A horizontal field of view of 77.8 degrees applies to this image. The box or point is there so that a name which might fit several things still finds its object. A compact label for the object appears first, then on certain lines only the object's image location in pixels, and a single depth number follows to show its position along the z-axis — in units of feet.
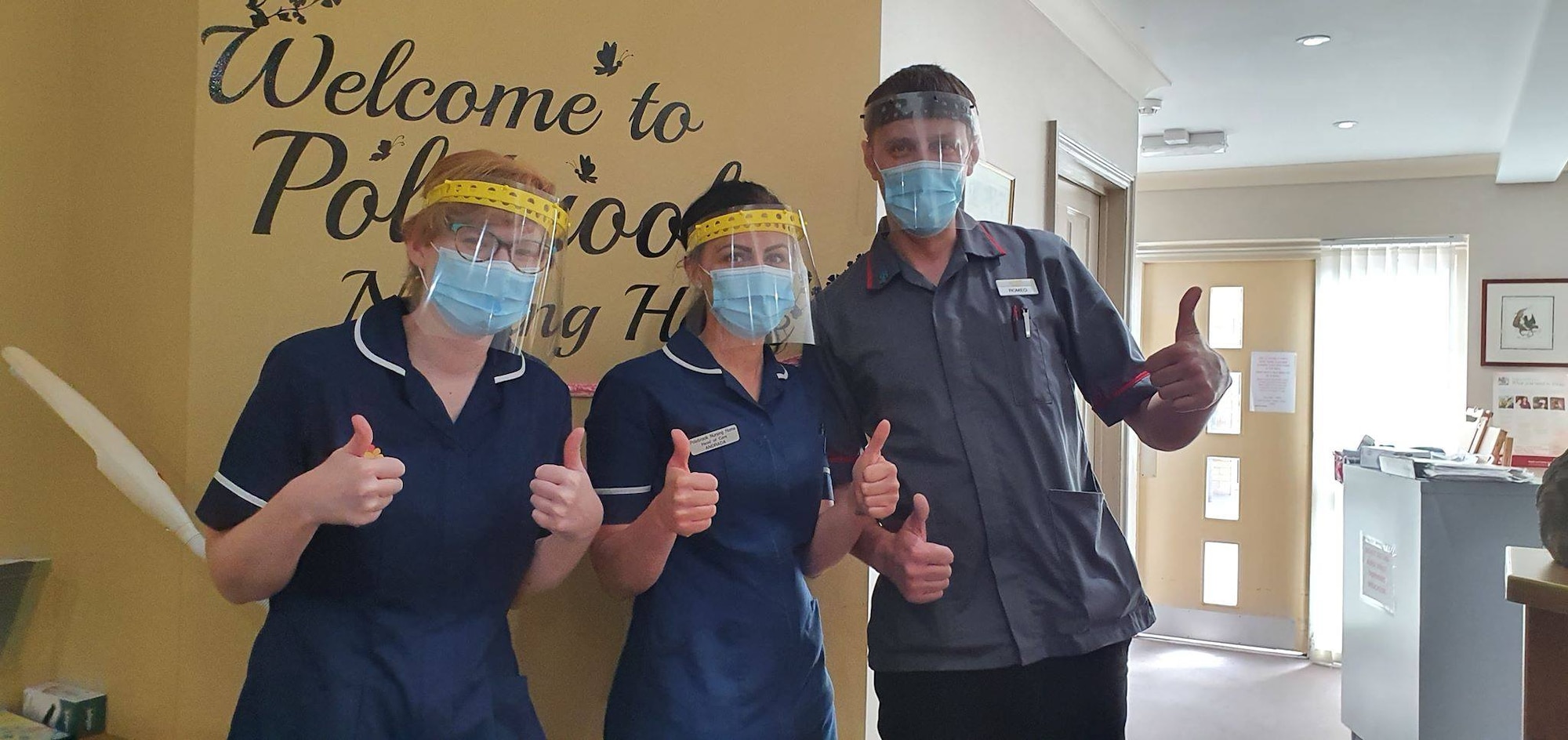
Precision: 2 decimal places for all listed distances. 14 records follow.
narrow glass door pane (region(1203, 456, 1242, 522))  18.42
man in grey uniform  4.34
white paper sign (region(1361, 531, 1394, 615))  11.63
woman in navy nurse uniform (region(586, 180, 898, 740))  4.18
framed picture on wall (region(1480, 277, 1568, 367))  16.37
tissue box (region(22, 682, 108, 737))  5.10
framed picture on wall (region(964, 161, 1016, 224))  8.01
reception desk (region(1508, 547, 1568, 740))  4.07
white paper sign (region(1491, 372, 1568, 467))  16.46
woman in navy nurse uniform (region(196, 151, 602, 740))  3.55
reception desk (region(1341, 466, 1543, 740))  10.61
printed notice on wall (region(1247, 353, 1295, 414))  18.08
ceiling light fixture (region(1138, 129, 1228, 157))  15.52
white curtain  17.03
